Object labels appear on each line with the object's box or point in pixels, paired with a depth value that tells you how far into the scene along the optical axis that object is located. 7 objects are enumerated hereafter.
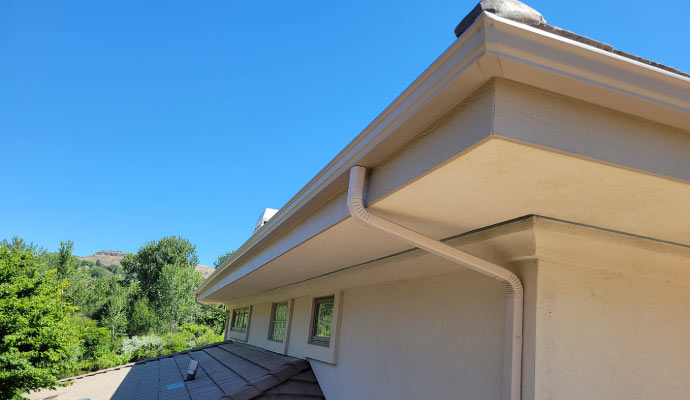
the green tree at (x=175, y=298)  31.88
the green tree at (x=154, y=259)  39.81
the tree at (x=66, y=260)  28.07
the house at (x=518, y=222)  1.19
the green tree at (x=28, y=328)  8.76
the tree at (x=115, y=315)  28.77
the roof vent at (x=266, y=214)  12.38
